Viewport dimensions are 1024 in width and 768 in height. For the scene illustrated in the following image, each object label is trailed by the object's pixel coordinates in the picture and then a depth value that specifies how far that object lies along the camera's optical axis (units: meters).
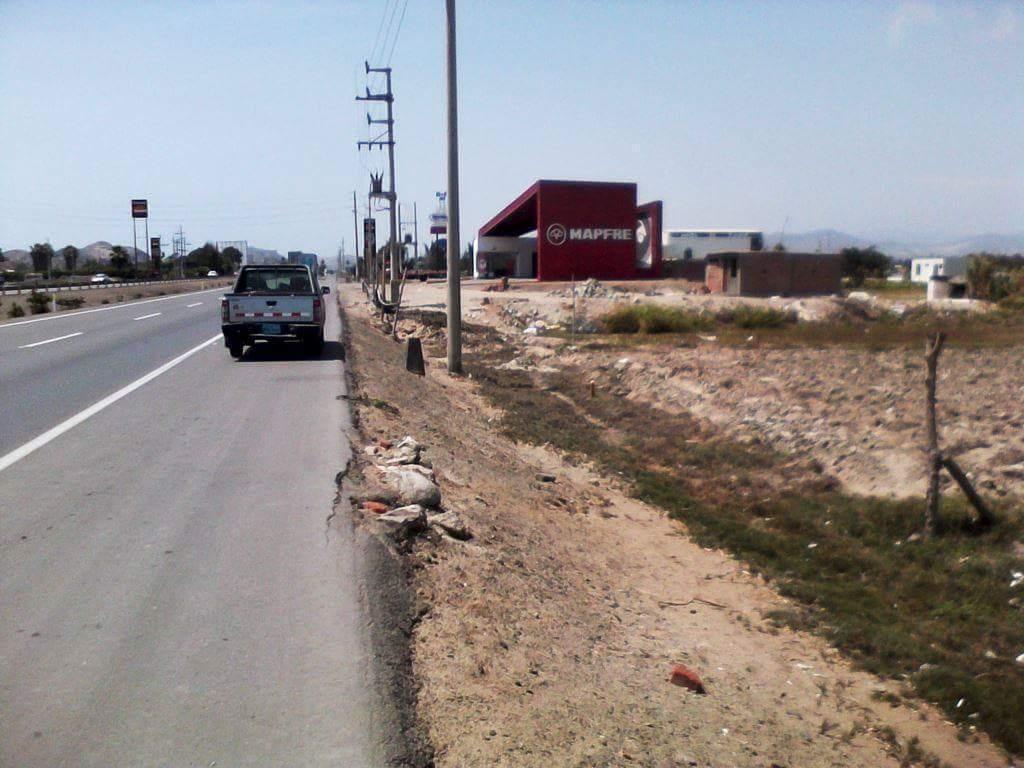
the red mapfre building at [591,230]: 65.25
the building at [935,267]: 86.27
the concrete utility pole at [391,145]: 40.64
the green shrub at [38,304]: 38.84
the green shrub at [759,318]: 36.69
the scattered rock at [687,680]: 6.21
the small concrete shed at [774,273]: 53.23
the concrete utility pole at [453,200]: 19.70
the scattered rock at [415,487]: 8.39
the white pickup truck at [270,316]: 18.95
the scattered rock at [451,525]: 7.98
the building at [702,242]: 103.06
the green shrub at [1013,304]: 39.28
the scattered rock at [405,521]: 7.34
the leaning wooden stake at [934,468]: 10.20
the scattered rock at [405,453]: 9.95
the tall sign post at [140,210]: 108.12
